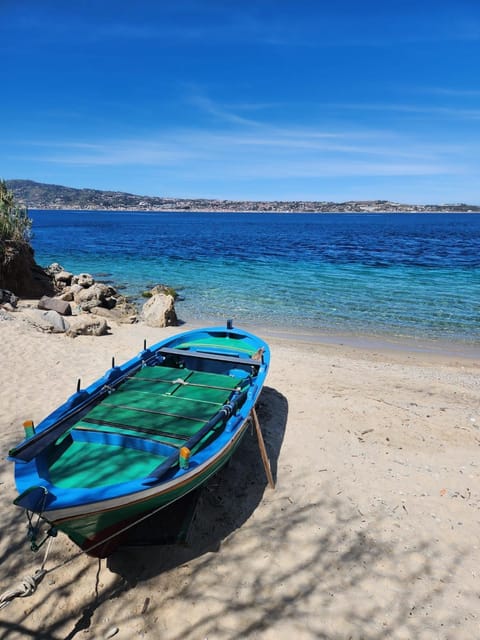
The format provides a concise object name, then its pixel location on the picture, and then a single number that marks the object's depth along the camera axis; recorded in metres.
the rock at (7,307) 14.34
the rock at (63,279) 20.75
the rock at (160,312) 15.37
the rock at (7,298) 15.10
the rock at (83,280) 19.80
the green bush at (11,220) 17.50
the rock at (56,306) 15.79
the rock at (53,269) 21.96
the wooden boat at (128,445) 3.80
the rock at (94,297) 17.14
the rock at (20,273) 17.12
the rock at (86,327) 13.12
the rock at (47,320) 13.22
